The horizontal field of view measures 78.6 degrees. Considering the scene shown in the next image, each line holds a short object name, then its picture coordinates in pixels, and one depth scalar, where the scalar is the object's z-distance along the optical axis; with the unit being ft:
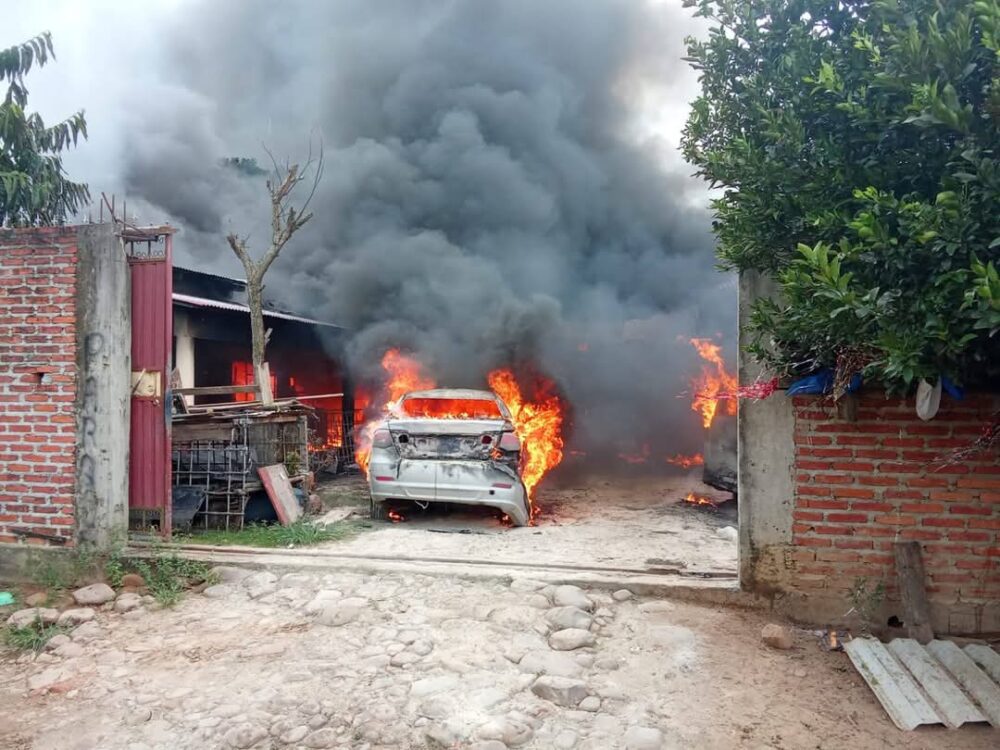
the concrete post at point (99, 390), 17.24
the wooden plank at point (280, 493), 23.75
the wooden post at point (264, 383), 29.38
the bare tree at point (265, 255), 37.14
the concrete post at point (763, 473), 14.17
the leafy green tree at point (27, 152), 33.86
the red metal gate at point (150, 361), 18.21
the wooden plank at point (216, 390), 22.23
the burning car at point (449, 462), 23.62
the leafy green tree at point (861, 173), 8.40
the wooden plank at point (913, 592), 13.03
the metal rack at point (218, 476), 22.94
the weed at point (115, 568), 16.78
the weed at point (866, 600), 13.74
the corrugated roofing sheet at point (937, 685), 10.54
